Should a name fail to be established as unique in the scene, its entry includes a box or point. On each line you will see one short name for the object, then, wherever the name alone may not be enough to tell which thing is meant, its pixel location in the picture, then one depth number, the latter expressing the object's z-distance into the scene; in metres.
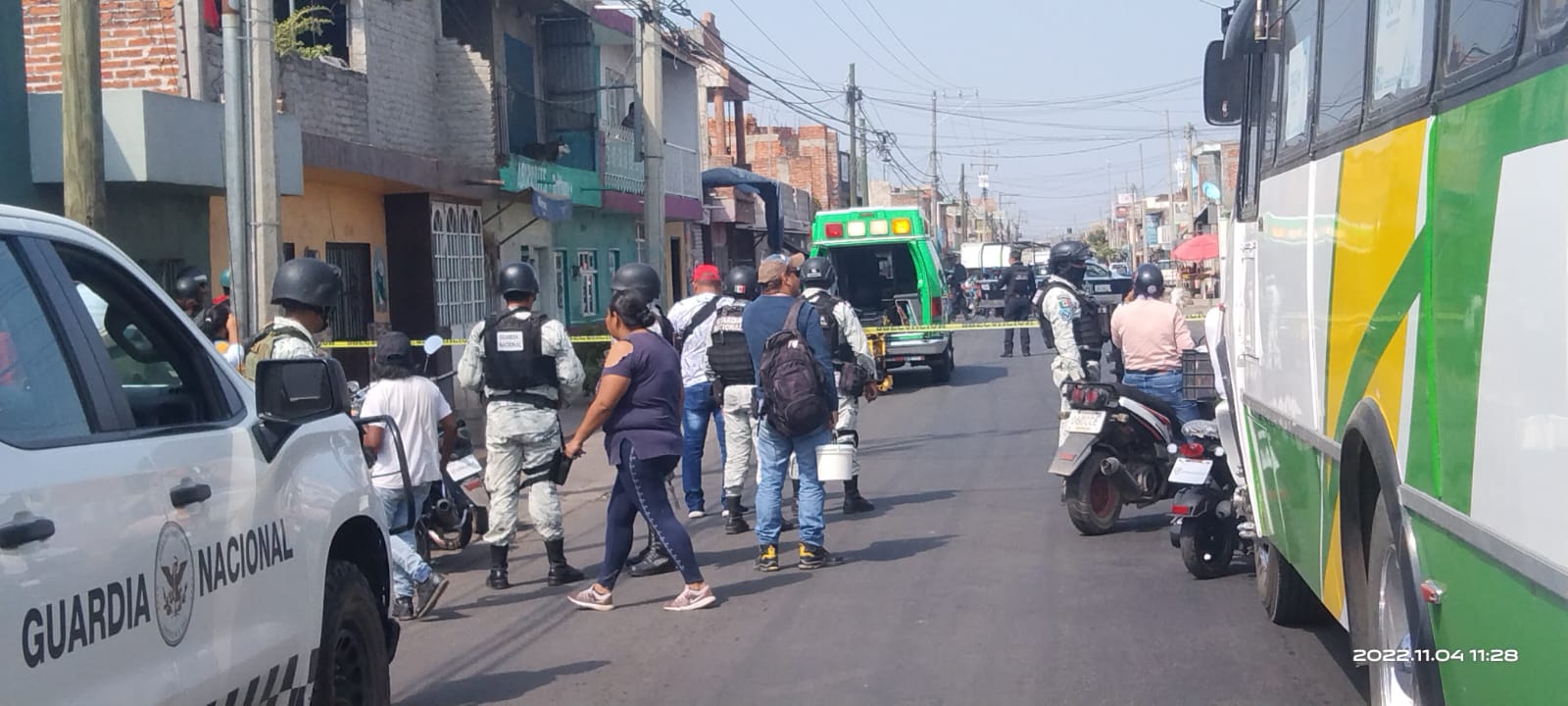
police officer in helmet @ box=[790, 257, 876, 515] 10.12
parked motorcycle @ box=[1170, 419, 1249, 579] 7.88
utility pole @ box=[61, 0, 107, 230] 7.86
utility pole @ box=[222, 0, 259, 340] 9.54
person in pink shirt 9.67
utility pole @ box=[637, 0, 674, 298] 18.78
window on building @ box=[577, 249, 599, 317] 26.83
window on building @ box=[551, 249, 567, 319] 25.47
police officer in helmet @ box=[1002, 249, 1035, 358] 23.78
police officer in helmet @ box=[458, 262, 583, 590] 8.48
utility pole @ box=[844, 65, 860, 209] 44.16
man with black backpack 8.52
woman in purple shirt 7.66
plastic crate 8.84
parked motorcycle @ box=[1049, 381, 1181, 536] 9.12
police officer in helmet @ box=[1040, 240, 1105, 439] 11.35
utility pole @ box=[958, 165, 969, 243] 91.54
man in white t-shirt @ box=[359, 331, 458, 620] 7.56
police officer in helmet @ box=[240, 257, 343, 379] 6.65
